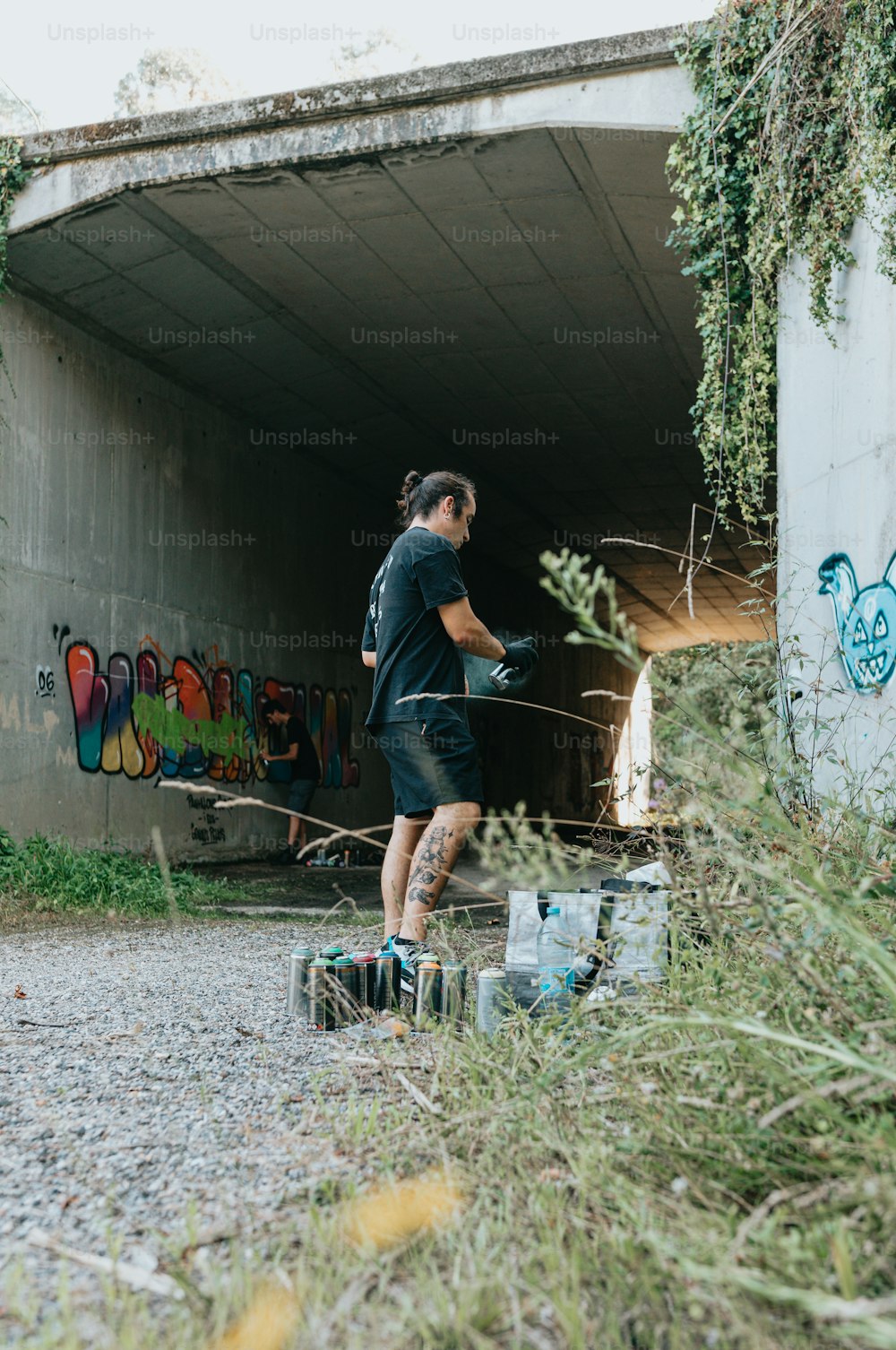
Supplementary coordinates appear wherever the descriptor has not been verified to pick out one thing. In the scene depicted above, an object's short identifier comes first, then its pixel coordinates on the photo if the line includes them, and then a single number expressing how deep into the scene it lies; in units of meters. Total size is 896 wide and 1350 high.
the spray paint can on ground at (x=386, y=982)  3.10
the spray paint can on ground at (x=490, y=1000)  2.71
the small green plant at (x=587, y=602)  1.58
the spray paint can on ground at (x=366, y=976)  3.09
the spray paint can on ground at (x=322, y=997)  3.04
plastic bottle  2.65
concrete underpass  7.21
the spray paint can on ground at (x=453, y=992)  2.88
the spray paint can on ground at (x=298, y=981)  3.20
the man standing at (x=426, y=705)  3.64
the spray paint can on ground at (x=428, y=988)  2.85
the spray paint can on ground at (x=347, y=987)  2.96
